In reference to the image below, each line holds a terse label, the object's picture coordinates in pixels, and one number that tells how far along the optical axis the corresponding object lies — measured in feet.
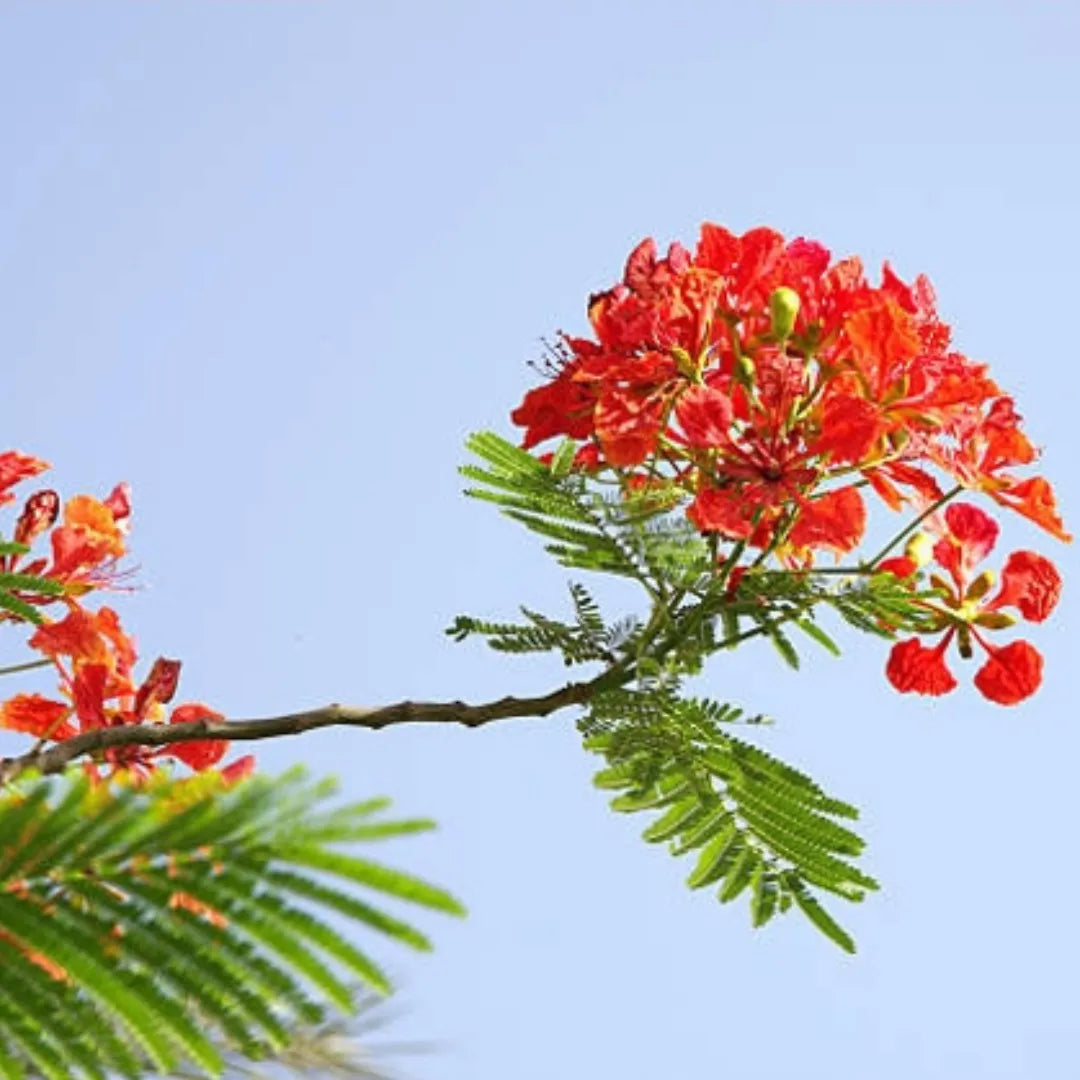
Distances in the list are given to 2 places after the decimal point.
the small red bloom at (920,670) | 20.43
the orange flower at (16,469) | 21.59
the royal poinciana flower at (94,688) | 20.62
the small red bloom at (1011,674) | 20.29
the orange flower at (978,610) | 20.27
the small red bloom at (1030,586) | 20.40
